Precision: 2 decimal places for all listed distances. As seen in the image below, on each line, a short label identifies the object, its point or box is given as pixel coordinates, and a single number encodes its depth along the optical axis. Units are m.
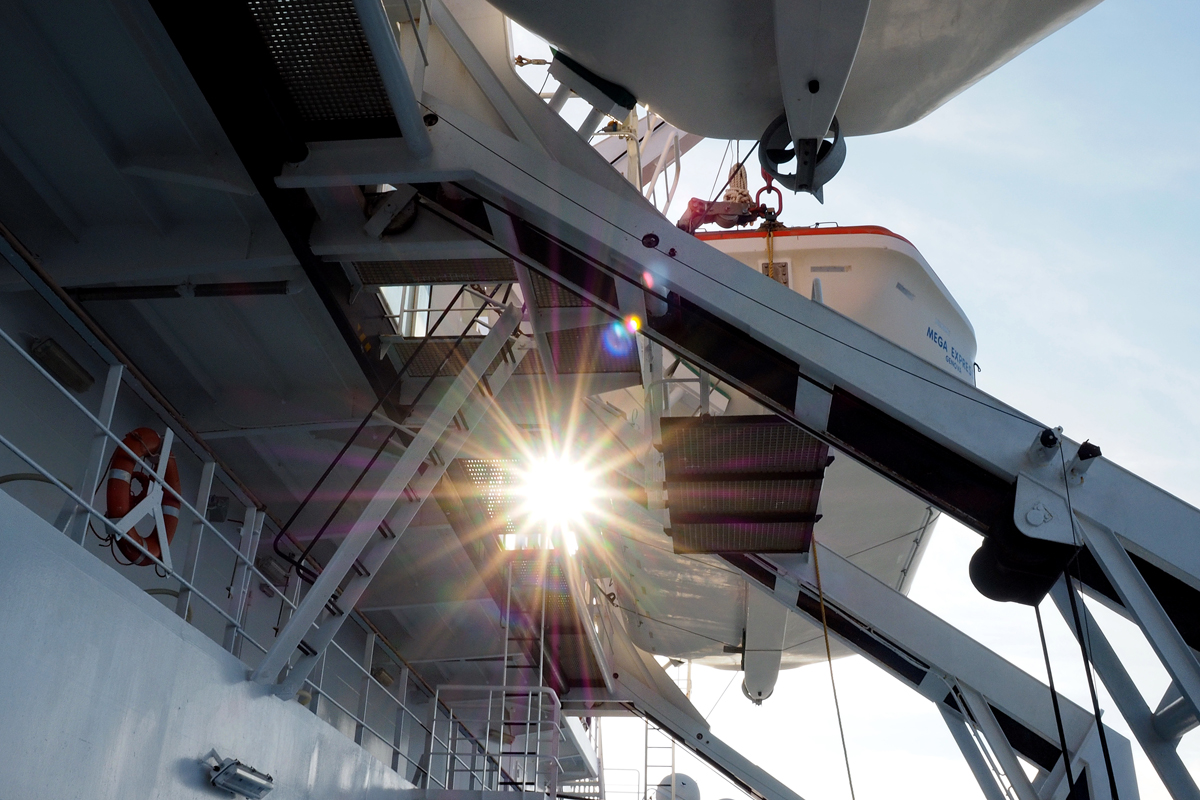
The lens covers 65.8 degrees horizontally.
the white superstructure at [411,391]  3.64
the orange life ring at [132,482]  4.69
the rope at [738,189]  8.92
